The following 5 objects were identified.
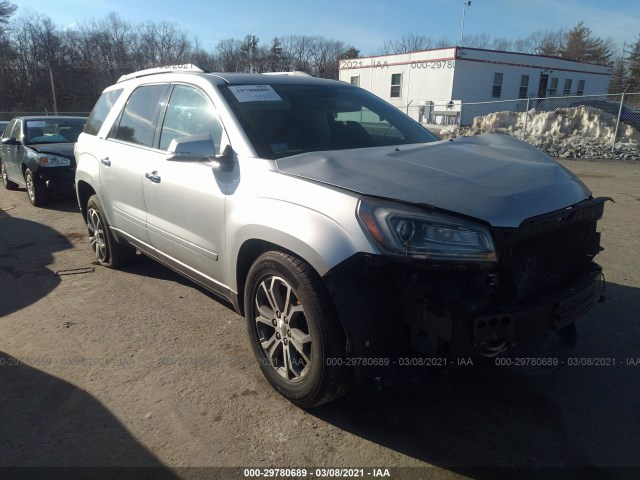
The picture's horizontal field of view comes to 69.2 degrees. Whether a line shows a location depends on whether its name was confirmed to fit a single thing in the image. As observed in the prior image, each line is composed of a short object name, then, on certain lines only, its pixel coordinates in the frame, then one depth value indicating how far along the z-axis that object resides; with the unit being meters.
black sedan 8.53
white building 29.06
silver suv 2.21
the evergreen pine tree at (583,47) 59.56
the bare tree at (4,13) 43.34
